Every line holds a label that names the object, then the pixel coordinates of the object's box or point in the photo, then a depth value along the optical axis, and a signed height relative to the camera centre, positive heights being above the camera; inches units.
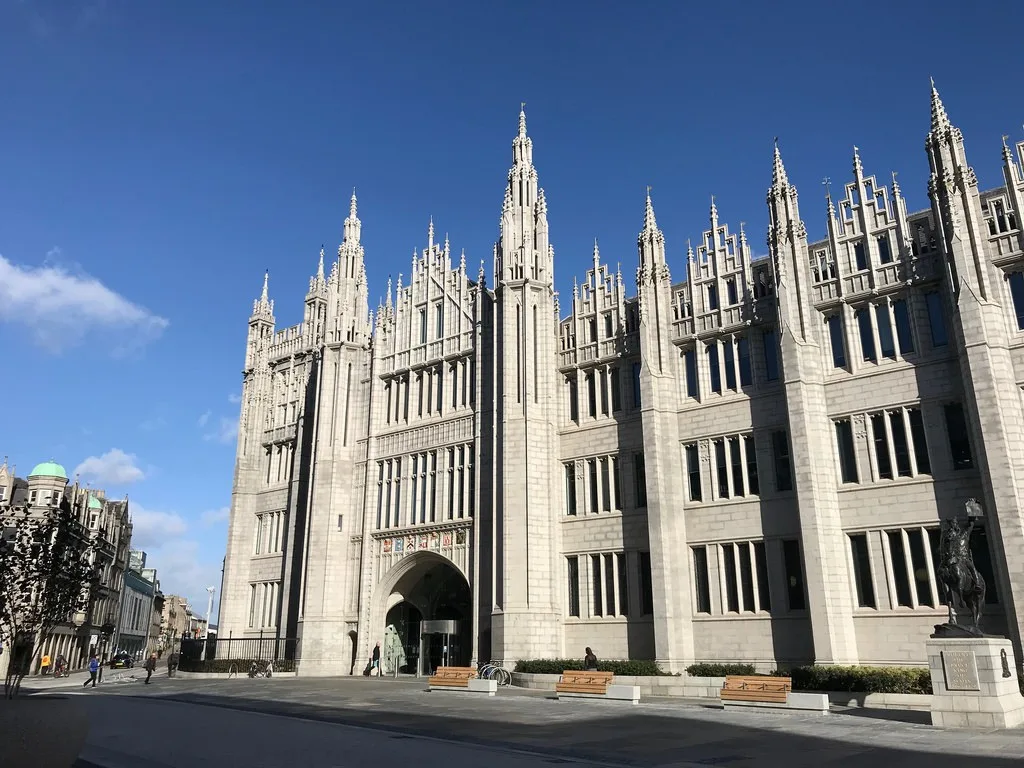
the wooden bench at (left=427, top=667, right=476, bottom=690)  1159.6 -69.7
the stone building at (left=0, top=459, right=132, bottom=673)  2952.8 +445.8
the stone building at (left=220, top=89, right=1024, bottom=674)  1114.1 +308.3
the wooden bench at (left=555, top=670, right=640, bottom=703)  975.6 -73.5
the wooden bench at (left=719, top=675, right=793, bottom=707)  843.4 -65.8
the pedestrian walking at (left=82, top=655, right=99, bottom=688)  1643.3 -76.6
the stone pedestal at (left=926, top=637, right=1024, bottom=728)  691.4 -52.2
